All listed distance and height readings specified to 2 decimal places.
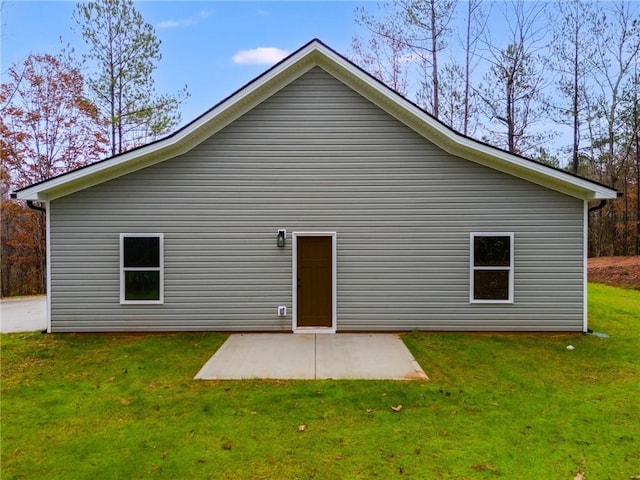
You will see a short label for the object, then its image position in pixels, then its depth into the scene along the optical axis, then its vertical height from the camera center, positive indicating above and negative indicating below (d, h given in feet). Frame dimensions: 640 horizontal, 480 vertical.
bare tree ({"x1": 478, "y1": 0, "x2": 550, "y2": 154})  61.87 +26.23
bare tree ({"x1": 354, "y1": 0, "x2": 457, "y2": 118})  56.39 +30.76
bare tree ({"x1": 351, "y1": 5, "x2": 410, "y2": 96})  58.29 +29.94
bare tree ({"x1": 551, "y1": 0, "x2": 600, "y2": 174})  67.46 +33.68
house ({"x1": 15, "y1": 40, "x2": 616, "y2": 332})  26.43 +0.22
